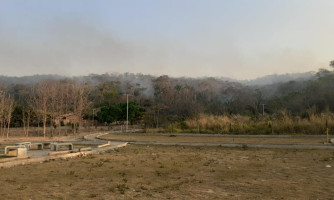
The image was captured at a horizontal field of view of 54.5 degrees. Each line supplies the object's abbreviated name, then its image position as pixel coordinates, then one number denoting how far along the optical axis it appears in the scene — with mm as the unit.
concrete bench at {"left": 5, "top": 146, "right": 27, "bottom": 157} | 11227
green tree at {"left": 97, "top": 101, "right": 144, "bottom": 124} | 40844
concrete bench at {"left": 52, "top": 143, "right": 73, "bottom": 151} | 13655
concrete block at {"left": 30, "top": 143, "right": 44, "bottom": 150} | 15594
